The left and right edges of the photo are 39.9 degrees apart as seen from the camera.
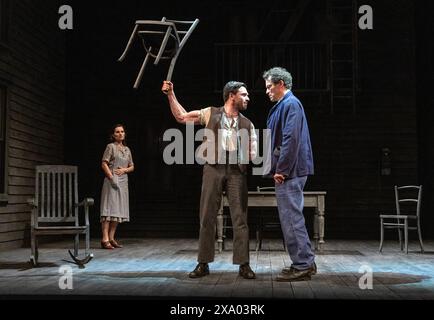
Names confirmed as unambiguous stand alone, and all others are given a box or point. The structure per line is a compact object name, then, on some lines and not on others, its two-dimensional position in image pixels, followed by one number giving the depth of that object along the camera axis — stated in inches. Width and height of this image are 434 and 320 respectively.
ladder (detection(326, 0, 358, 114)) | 390.6
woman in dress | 320.5
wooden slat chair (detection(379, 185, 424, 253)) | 403.9
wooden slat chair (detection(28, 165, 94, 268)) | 234.2
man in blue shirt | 189.2
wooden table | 293.6
